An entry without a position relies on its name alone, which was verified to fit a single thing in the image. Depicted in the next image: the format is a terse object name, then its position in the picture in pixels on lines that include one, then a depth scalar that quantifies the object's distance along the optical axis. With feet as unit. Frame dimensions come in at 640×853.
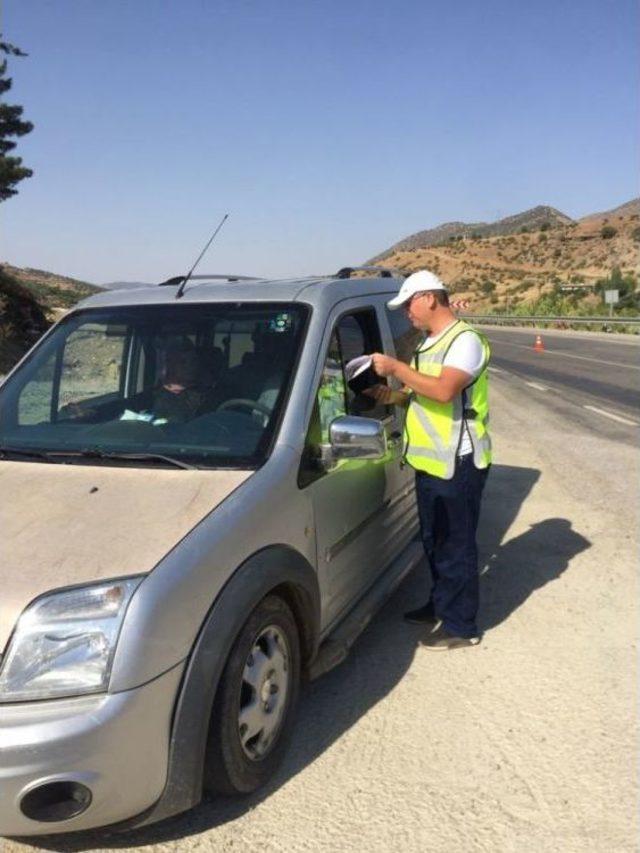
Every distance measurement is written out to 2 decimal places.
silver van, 7.27
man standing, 12.06
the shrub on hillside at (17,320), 67.56
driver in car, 11.03
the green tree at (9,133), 80.89
